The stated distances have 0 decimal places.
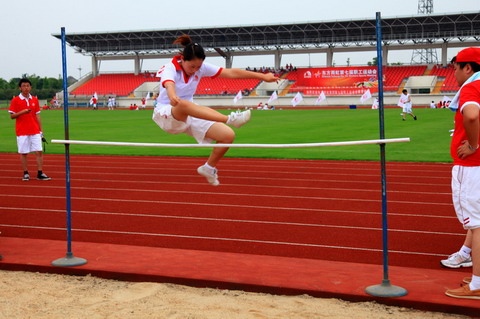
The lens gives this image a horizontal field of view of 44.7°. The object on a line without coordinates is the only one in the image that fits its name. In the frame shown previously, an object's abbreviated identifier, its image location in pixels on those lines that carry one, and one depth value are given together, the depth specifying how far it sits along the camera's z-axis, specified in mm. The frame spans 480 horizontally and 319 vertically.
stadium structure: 50312
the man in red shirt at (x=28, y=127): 10273
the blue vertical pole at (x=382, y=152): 4281
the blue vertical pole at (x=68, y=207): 5145
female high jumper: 4938
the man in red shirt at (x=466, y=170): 4090
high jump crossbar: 4223
